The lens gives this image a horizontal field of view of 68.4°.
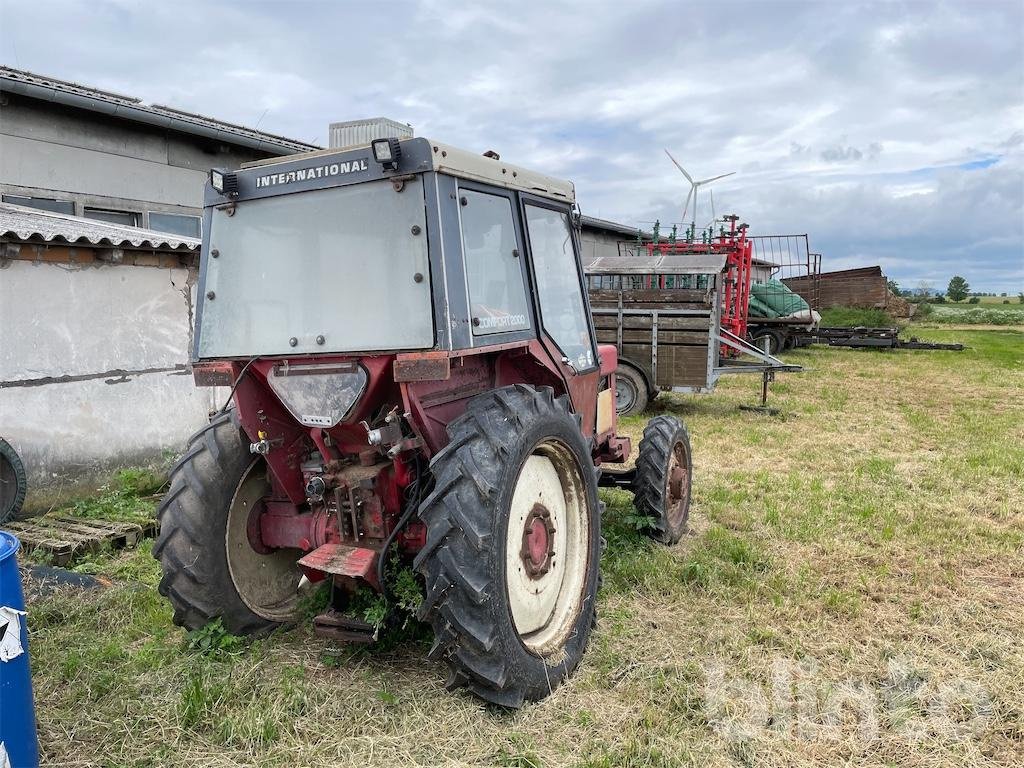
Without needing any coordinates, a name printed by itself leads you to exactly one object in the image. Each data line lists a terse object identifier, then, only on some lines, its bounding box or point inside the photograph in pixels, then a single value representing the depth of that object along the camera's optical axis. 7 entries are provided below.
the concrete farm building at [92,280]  6.12
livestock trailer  10.71
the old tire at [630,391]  11.05
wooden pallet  5.09
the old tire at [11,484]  5.73
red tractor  3.05
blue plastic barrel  2.48
